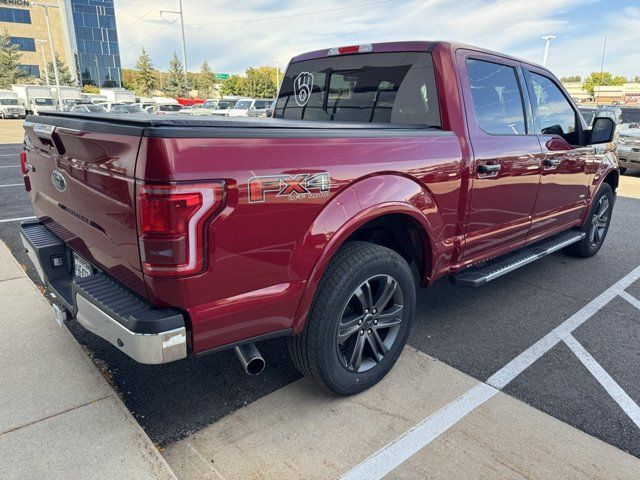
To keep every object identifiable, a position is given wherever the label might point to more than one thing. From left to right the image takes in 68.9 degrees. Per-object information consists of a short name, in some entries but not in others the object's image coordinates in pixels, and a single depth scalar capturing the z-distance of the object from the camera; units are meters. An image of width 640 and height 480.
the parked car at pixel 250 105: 24.41
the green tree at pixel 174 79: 75.56
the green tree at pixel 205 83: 81.94
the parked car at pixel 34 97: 37.95
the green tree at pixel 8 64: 57.56
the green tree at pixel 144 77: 78.34
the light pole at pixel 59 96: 36.90
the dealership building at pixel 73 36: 66.56
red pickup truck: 1.82
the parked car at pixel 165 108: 28.55
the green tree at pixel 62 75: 64.75
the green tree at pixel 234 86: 71.56
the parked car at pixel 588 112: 12.25
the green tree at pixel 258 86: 67.31
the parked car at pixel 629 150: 11.74
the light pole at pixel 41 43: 64.93
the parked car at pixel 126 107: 27.18
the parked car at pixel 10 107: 35.50
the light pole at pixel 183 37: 37.38
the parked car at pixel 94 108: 24.20
